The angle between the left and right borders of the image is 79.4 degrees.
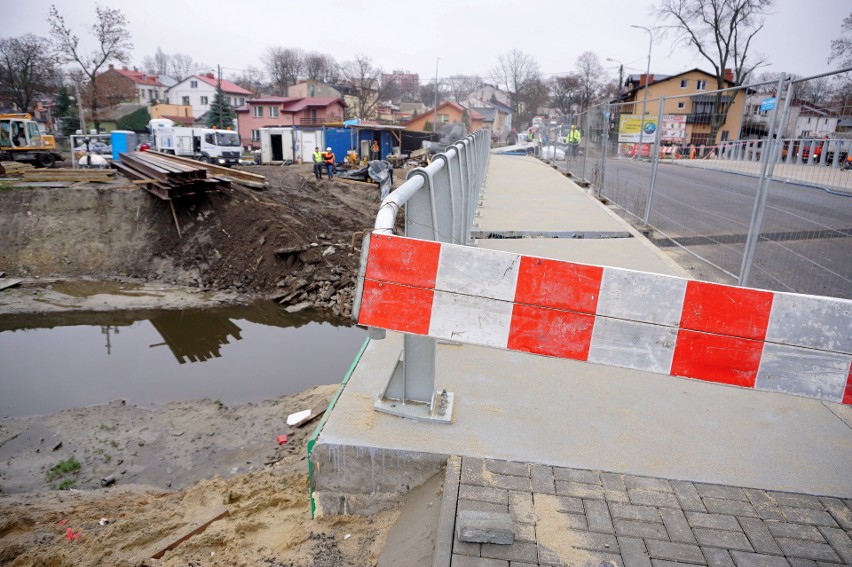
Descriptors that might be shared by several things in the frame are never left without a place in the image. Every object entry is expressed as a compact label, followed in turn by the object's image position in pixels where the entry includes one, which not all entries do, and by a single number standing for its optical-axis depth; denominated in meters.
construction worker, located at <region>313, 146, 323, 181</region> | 25.67
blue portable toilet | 34.66
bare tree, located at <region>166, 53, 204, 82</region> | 105.69
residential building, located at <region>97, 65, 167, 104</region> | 88.06
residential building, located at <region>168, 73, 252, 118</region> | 78.00
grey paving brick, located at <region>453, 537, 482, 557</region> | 2.38
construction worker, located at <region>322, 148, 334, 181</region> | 25.64
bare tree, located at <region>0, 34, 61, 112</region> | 49.59
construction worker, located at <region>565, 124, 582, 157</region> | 19.28
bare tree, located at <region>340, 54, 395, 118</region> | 71.31
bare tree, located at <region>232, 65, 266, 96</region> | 90.68
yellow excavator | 26.52
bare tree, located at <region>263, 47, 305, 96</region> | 89.00
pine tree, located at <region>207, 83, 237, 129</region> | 53.88
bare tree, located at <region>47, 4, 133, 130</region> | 47.12
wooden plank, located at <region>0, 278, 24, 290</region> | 13.97
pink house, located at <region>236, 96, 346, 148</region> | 52.31
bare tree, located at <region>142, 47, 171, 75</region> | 107.38
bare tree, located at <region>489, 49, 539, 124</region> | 90.00
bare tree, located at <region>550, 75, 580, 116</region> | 85.19
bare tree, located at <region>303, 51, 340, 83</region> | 90.38
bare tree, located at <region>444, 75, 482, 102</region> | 102.74
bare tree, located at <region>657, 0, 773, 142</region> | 43.69
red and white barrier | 2.43
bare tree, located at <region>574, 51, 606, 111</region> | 82.88
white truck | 31.09
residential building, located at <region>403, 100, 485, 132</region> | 64.00
